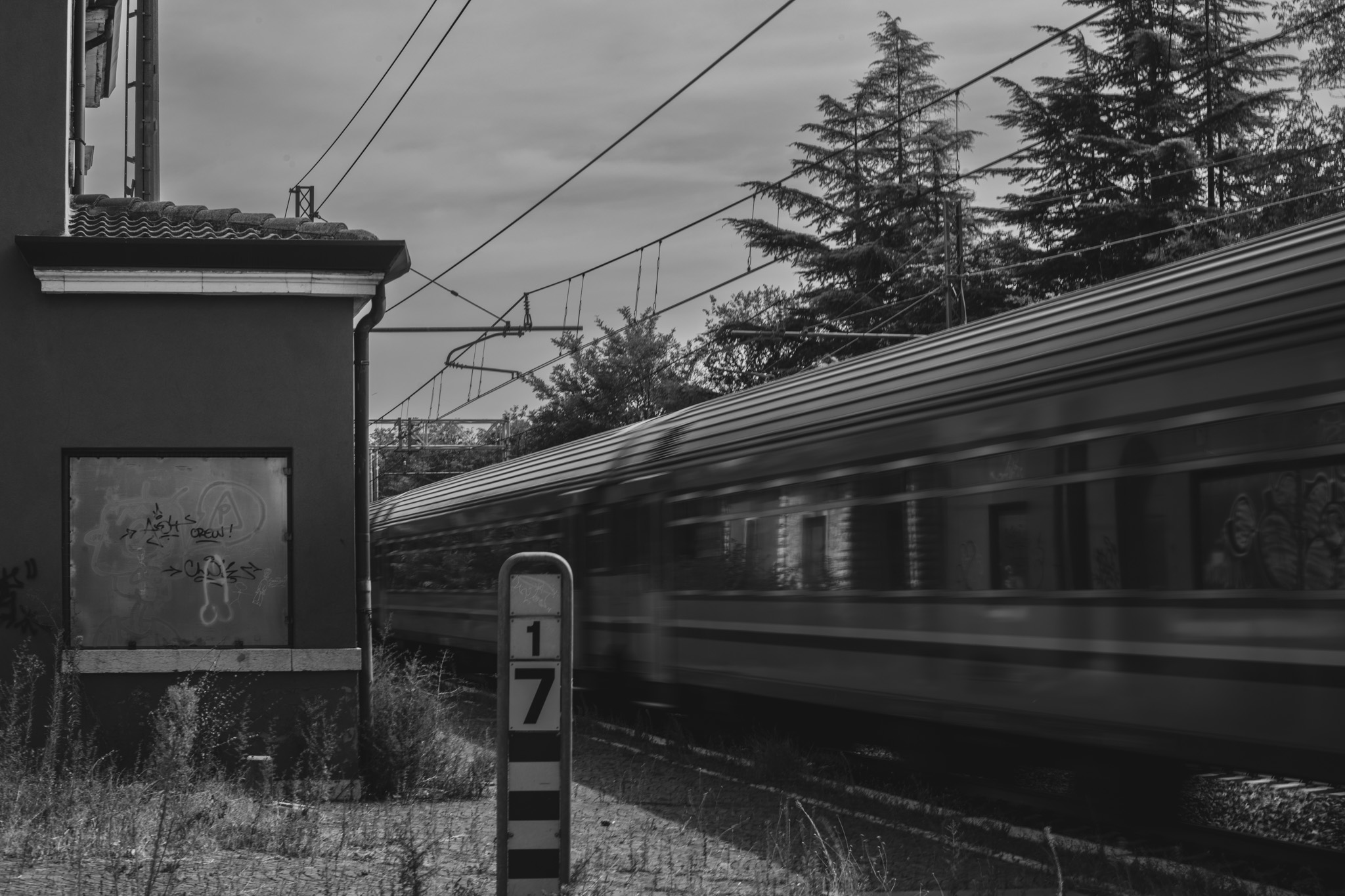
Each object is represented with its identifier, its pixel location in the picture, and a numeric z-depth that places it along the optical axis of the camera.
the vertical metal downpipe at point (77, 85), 10.73
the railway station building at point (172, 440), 10.02
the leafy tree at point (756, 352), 41.47
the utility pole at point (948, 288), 23.25
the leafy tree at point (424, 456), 57.22
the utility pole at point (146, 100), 19.83
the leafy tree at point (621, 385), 45.25
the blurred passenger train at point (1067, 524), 6.62
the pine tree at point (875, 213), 38.97
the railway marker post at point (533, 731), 5.37
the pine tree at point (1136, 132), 33.47
